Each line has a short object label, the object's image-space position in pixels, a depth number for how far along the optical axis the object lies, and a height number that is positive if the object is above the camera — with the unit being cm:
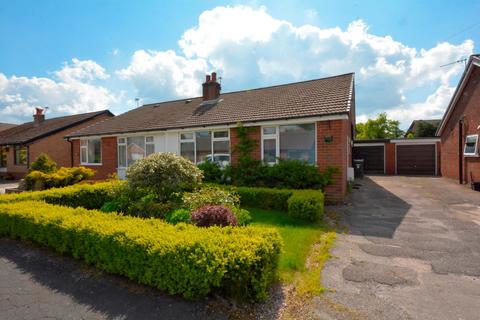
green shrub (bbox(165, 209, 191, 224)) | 572 -120
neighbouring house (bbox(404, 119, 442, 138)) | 3281 +366
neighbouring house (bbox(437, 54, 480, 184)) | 1235 +156
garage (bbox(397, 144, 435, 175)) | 1934 -4
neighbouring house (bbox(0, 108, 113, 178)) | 2131 +159
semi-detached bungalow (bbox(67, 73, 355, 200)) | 929 +144
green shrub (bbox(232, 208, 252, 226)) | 570 -123
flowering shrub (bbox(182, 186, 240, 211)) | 602 -90
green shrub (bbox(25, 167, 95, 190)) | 1149 -70
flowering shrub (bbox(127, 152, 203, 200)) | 750 -37
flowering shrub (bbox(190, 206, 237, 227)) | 474 -101
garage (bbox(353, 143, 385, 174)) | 2055 +25
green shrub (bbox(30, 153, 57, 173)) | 1320 -16
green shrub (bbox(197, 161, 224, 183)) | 1098 -52
